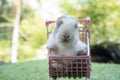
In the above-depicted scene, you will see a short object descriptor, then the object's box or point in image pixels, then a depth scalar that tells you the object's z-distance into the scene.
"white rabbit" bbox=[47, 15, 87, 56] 2.21
